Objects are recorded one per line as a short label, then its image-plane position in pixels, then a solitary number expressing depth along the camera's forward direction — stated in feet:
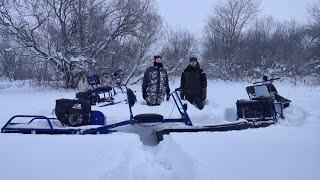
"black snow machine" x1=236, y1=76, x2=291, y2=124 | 15.44
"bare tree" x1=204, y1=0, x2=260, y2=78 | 57.23
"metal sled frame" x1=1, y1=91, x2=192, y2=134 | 13.44
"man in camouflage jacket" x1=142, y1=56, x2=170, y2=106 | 17.50
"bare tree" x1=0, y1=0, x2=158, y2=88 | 33.60
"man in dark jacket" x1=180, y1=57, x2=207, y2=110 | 18.51
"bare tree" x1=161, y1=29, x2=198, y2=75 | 46.90
